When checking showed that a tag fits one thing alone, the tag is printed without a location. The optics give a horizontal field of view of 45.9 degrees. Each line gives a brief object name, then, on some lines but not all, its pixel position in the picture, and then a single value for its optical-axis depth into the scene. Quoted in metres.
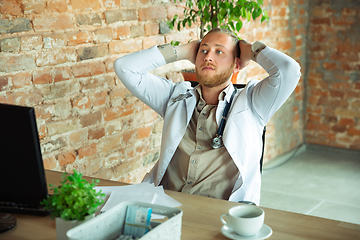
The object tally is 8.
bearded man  1.98
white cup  1.17
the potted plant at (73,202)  1.06
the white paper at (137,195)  1.44
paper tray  1.00
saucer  1.19
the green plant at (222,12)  2.74
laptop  1.12
